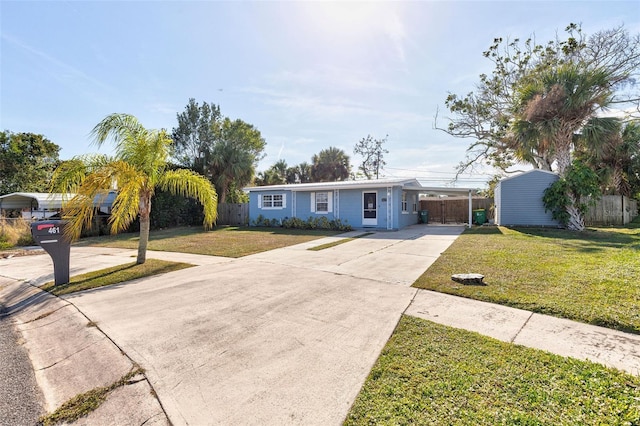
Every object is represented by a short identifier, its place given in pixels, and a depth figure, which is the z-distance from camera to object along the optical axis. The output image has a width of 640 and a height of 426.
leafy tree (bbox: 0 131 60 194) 24.31
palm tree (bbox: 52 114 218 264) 6.28
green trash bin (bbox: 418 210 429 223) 20.78
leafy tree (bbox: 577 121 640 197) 19.00
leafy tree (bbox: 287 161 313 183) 36.69
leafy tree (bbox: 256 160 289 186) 35.56
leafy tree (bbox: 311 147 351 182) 35.06
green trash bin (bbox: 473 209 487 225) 18.77
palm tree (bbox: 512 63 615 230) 13.07
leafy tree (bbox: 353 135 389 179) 39.41
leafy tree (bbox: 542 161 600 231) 13.04
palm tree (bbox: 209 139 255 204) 24.56
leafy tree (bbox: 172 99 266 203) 24.73
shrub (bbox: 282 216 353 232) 16.58
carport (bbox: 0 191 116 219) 17.94
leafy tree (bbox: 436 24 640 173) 13.50
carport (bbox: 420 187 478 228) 15.98
